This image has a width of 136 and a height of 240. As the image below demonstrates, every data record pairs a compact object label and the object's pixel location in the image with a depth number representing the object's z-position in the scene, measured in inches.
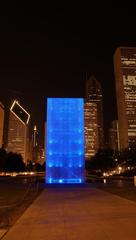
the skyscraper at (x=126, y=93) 7027.6
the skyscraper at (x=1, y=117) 6971.0
